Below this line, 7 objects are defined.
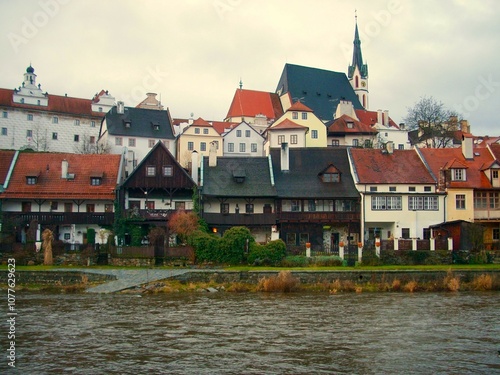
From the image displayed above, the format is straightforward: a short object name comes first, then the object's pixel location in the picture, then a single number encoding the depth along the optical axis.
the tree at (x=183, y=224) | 44.19
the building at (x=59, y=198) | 48.06
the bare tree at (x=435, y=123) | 74.19
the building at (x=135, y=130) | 73.44
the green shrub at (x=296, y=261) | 40.31
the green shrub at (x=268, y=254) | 40.59
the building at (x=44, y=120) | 83.75
